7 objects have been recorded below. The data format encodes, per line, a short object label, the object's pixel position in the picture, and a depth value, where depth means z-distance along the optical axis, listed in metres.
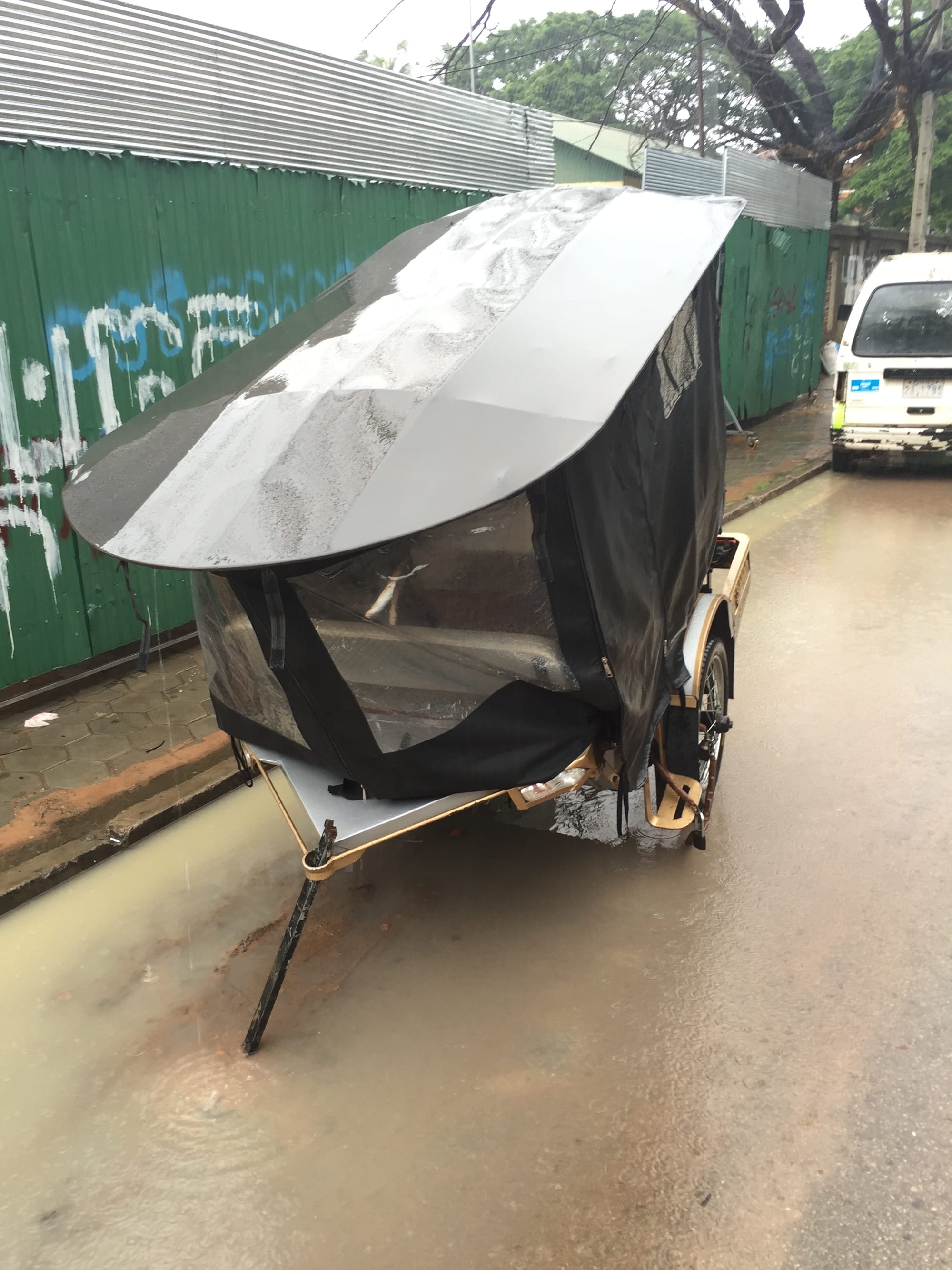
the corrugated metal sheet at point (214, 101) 5.11
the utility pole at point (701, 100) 21.27
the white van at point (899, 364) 10.44
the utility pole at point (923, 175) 18.17
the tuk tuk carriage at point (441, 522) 2.51
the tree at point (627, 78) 28.09
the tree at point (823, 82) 17.64
